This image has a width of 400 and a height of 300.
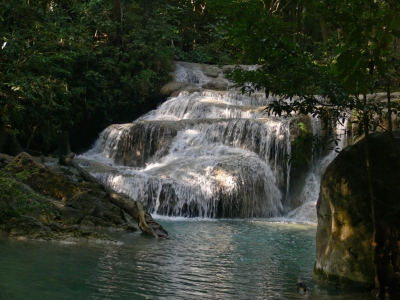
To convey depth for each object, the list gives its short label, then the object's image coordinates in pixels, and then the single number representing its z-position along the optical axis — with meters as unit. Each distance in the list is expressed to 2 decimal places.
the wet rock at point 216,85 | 26.52
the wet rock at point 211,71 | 27.99
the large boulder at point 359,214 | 6.36
